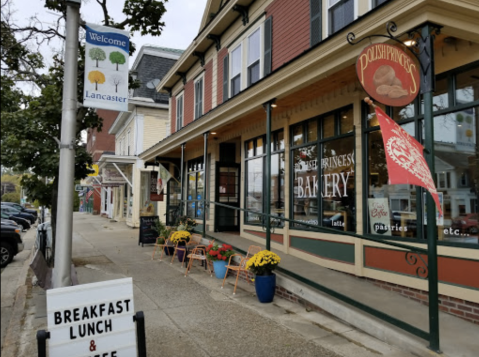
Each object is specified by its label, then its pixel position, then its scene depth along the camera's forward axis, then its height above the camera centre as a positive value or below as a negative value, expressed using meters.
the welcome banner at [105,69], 4.34 +1.57
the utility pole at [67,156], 3.93 +0.48
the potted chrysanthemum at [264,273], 5.88 -1.19
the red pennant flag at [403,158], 3.55 +0.42
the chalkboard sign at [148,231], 12.40 -1.09
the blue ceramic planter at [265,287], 5.87 -1.40
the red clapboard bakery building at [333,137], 4.76 +1.21
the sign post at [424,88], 3.79 +1.22
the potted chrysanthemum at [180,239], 9.26 -1.00
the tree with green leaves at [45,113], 7.55 +1.86
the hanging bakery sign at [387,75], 3.93 +1.36
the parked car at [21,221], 20.98 -1.35
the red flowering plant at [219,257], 7.54 -1.20
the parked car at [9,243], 10.55 -1.31
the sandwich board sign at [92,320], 2.94 -1.01
